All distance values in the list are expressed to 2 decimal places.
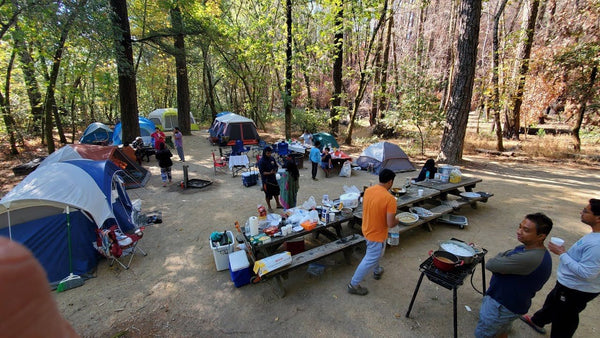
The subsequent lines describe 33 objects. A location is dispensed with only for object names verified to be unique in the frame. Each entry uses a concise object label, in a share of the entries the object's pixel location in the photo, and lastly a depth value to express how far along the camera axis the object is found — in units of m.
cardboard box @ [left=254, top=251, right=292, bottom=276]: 3.60
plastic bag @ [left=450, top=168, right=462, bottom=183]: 6.44
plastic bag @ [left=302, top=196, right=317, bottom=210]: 4.89
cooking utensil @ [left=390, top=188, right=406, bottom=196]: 5.60
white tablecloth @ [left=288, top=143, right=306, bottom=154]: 11.86
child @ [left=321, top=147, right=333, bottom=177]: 9.81
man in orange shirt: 3.26
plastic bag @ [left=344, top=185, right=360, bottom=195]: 5.51
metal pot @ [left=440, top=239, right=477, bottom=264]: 3.01
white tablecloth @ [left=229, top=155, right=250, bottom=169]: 9.73
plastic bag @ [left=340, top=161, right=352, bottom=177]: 9.83
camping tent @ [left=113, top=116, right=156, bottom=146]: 14.06
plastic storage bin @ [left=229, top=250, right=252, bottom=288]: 3.91
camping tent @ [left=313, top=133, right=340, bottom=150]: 12.81
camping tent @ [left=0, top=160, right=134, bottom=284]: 4.11
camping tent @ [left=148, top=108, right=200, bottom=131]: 21.77
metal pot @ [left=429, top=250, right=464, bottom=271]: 2.87
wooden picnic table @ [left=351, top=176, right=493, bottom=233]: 5.06
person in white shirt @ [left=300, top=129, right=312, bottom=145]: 13.60
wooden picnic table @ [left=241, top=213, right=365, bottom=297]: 3.78
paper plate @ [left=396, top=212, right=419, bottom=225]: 4.71
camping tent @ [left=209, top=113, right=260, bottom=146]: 15.23
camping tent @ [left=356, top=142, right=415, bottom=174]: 10.07
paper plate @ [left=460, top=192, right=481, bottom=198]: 6.17
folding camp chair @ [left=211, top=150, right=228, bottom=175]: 10.30
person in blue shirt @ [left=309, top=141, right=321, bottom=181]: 9.52
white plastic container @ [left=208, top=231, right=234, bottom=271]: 4.30
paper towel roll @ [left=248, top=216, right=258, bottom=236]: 4.19
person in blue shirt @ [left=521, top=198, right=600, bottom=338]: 2.37
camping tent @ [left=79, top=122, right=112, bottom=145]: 15.01
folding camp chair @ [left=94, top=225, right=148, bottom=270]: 4.41
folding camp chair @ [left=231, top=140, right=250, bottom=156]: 11.28
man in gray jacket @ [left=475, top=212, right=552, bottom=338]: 2.33
